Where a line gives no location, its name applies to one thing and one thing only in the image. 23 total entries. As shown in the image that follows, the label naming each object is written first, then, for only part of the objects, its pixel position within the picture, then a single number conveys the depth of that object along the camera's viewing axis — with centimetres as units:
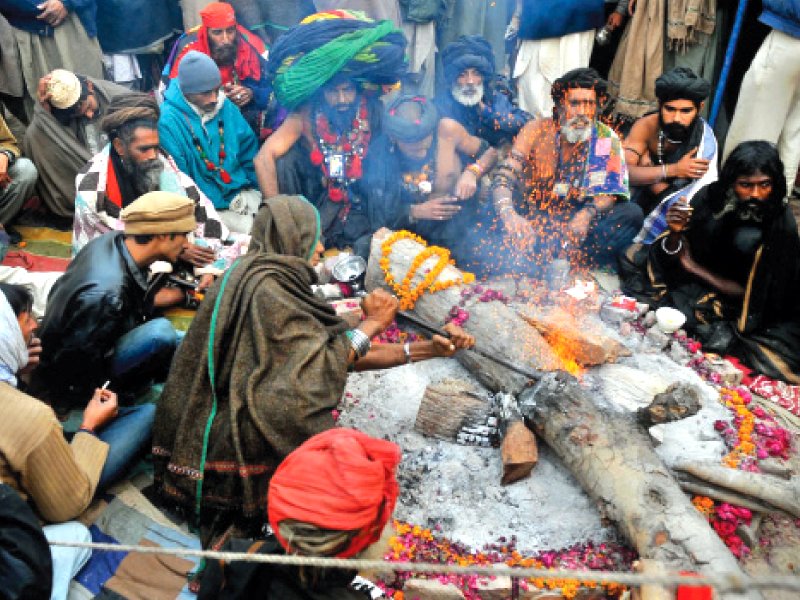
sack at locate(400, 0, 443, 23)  764
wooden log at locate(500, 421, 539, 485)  374
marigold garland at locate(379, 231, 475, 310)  506
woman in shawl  323
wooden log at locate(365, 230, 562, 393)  446
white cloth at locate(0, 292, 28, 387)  309
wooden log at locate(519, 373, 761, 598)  314
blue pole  680
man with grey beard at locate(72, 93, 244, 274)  519
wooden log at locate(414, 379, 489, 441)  412
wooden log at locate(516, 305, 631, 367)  454
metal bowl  563
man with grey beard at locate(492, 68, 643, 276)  574
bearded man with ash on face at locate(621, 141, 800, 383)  501
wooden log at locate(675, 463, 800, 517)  353
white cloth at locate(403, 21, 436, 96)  785
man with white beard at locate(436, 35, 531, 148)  645
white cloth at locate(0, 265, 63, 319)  493
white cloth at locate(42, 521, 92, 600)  299
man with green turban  607
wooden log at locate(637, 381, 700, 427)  373
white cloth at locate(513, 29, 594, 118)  732
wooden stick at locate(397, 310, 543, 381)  403
